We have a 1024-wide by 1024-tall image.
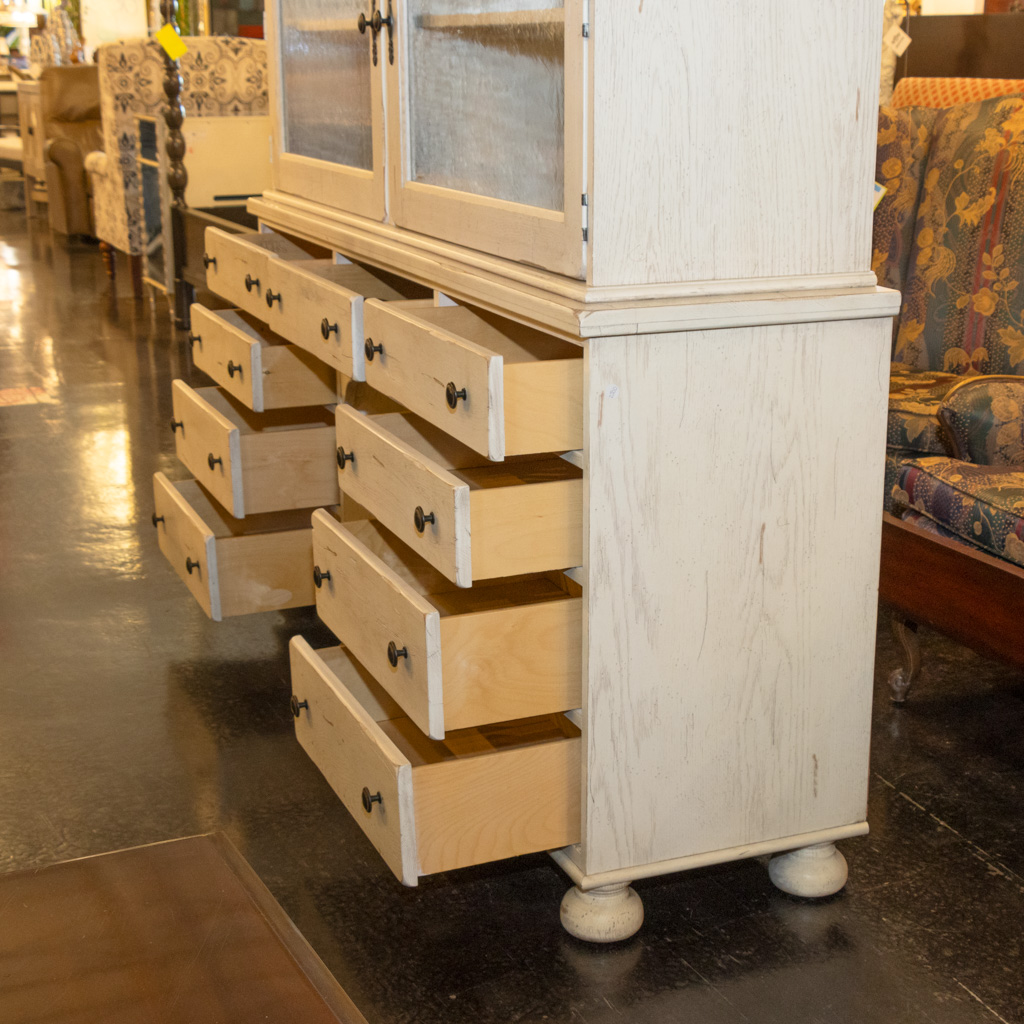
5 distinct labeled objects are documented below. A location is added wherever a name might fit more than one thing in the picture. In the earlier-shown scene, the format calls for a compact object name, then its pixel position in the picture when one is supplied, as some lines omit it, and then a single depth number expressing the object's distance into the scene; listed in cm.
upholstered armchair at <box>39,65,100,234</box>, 813
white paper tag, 308
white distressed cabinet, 133
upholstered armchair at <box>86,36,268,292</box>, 568
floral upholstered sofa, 199
